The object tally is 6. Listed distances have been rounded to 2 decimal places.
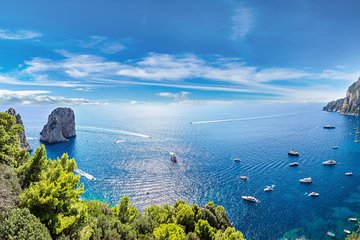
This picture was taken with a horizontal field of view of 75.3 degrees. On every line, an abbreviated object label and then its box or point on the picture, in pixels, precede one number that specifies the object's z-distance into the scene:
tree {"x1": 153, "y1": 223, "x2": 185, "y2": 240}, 32.06
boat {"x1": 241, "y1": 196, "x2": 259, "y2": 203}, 71.19
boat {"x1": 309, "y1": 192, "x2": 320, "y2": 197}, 75.81
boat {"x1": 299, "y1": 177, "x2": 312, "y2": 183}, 86.11
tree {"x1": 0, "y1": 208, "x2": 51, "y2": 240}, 18.61
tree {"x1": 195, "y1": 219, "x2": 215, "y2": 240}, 40.10
